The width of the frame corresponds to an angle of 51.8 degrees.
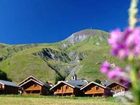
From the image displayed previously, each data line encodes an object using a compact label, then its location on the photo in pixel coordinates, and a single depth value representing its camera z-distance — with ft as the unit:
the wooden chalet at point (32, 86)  122.61
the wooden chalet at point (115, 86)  132.26
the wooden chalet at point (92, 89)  117.90
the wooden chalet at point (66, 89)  118.42
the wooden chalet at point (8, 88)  114.56
